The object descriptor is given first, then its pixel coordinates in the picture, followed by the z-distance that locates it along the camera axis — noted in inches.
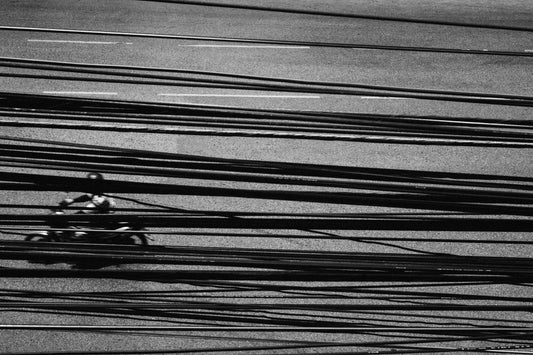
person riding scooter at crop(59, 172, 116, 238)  601.3
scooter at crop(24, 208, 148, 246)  588.2
